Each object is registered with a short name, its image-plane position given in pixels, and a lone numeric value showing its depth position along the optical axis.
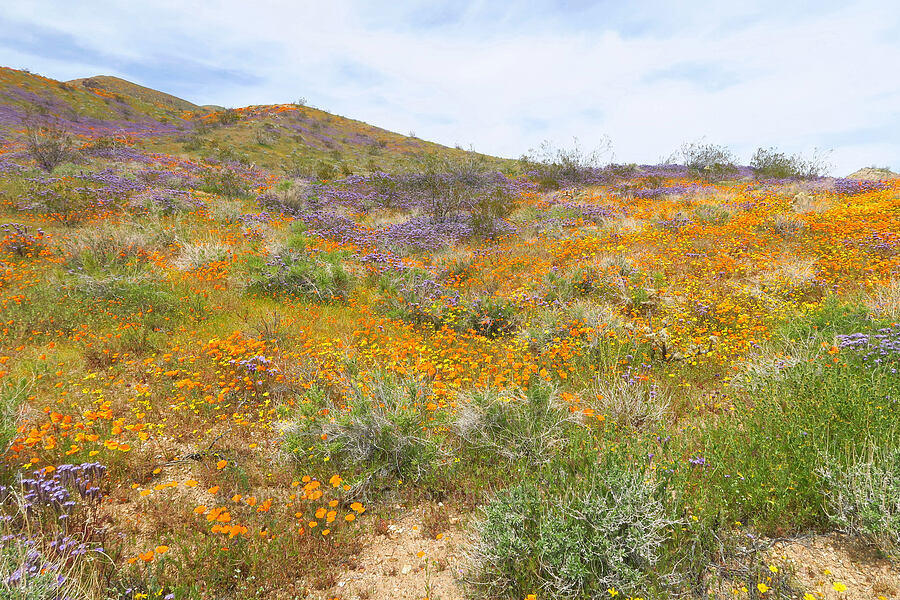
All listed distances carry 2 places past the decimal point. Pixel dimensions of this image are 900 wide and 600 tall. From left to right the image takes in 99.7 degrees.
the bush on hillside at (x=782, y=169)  23.06
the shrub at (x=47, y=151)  16.47
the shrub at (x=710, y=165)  24.08
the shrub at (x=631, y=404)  4.25
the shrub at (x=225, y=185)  16.58
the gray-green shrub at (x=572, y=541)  2.52
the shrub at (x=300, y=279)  8.20
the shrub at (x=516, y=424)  3.85
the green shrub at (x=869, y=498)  2.50
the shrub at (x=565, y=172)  22.59
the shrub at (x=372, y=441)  3.75
